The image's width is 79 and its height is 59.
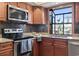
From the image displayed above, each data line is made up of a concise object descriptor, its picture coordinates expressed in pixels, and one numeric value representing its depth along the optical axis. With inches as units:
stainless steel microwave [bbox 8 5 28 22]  52.3
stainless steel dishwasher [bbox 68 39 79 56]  52.6
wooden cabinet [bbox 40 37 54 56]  53.7
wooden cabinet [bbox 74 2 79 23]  50.9
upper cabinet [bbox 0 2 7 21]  50.9
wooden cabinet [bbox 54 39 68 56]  53.3
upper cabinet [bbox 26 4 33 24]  53.0
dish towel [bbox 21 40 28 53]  53.9
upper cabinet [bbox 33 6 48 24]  53.7
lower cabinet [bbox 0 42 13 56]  50.0
